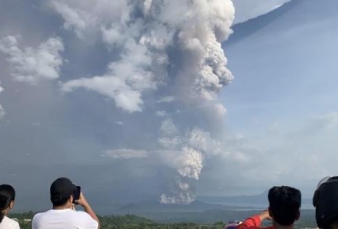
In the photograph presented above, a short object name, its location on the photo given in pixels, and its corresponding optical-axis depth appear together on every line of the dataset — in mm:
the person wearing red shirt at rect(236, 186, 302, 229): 2516
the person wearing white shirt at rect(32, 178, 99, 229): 3607
